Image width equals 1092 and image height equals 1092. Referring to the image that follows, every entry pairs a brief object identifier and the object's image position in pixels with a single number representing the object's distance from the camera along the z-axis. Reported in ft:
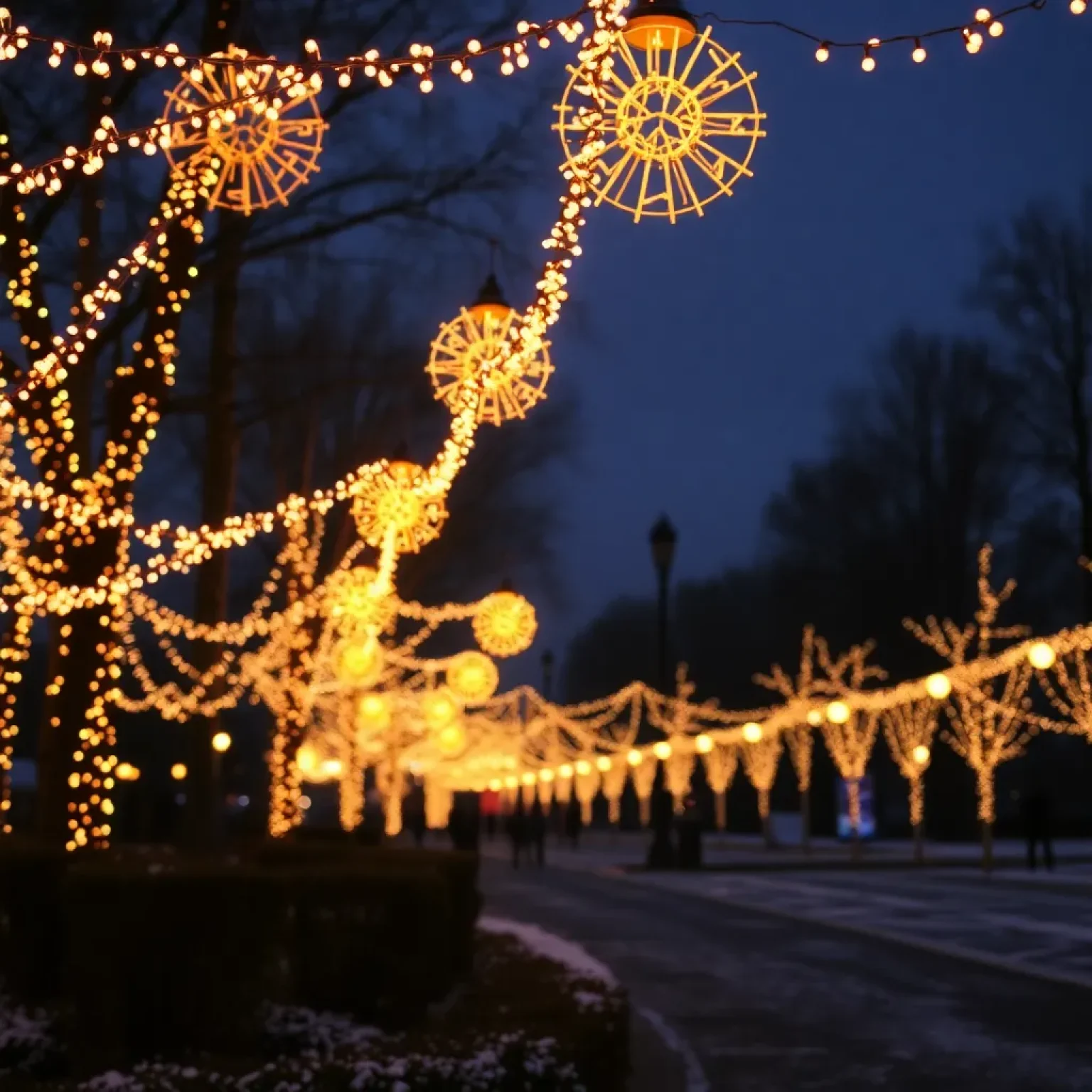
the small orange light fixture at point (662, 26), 20.12
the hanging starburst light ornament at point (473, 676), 82.48
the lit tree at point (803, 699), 132.98
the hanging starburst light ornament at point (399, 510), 41.39
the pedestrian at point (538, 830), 120.37
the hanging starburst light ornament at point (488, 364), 26.68
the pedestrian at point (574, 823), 167.22
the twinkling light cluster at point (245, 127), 21.58
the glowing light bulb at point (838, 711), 93.04
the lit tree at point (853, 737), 126.72
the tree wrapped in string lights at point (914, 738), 120.78
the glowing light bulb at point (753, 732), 110.22
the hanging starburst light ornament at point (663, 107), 19.42
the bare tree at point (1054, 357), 121.70
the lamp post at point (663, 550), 95.71
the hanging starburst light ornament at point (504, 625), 66.49
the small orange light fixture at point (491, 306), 31.53
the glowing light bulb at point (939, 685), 79.46
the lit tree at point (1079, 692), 95.45
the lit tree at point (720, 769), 165.78
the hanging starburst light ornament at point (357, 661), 74.38
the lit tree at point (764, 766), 147.84
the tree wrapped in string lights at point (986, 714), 105.40
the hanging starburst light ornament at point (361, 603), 60.54
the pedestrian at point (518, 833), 118.32
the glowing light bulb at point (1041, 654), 65.00
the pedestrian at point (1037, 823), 94.32
